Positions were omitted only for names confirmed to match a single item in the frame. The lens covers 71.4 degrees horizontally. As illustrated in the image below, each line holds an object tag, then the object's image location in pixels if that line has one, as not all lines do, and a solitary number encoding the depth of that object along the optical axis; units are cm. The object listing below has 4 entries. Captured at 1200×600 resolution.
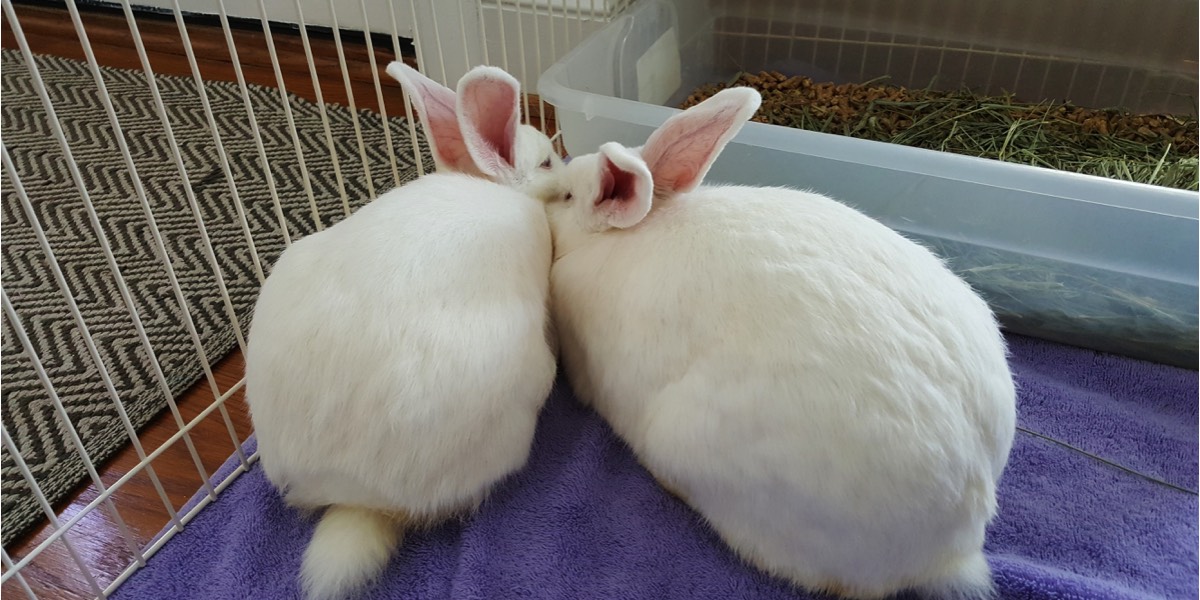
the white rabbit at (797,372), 72
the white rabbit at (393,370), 79
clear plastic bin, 109
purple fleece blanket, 88
